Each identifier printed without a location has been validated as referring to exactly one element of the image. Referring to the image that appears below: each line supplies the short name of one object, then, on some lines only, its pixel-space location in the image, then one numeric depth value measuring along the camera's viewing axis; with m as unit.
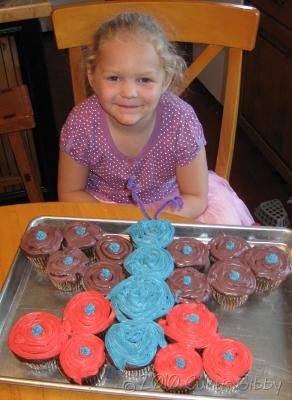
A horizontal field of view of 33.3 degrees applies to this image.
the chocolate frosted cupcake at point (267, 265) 0.85
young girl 1.11
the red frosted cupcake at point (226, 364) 0.70
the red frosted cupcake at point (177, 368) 0.70
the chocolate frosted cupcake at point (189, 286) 0.82
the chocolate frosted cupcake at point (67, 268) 0.85
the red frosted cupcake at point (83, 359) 0.72
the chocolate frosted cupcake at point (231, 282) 0.82
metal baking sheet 0.71
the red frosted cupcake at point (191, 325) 0.75
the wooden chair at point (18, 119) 1.66
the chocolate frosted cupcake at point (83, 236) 0.91
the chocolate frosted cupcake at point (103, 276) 0.84
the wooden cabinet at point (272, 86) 2.00
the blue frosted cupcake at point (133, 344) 0.72
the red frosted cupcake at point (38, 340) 0.74
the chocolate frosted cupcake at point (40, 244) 0.89
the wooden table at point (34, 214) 0.93
